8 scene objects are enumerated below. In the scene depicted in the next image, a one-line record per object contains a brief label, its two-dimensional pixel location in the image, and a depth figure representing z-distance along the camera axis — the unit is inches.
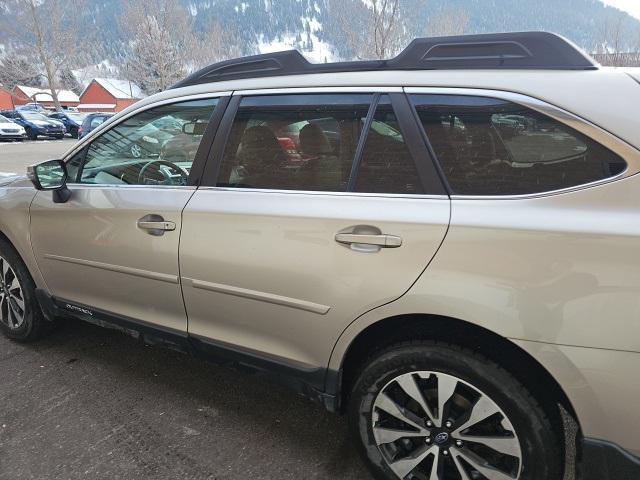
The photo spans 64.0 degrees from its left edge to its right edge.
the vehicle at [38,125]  1028.5
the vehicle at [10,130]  945.5
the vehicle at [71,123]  1130.0
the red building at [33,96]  2585.1
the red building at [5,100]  2331.4
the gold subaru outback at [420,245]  63.4
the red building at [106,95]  2728.8
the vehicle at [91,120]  697.5
